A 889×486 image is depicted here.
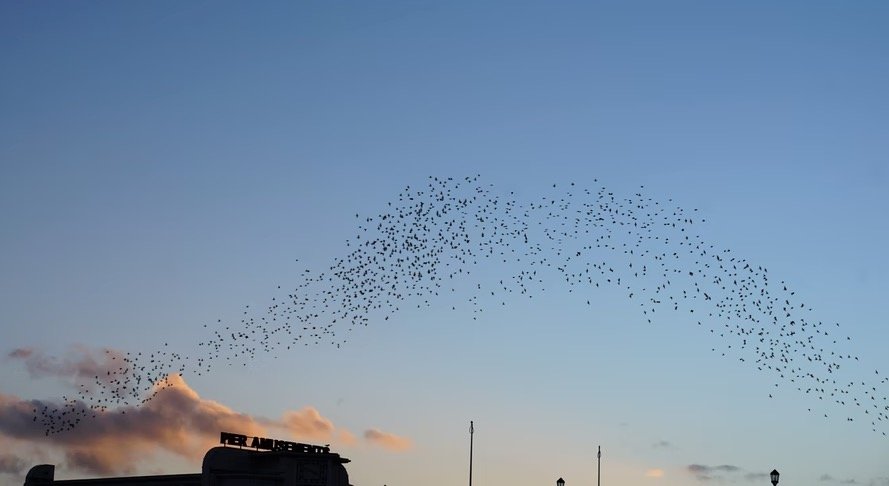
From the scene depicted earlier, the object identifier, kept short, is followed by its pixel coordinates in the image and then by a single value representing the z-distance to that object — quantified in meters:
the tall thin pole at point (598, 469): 119.75
